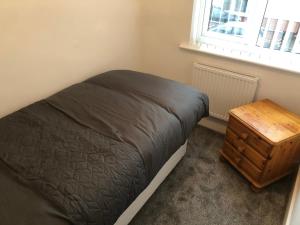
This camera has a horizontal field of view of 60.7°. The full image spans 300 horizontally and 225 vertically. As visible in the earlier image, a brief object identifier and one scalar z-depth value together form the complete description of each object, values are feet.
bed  3.50
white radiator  7.13
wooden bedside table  5.63
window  6.54
